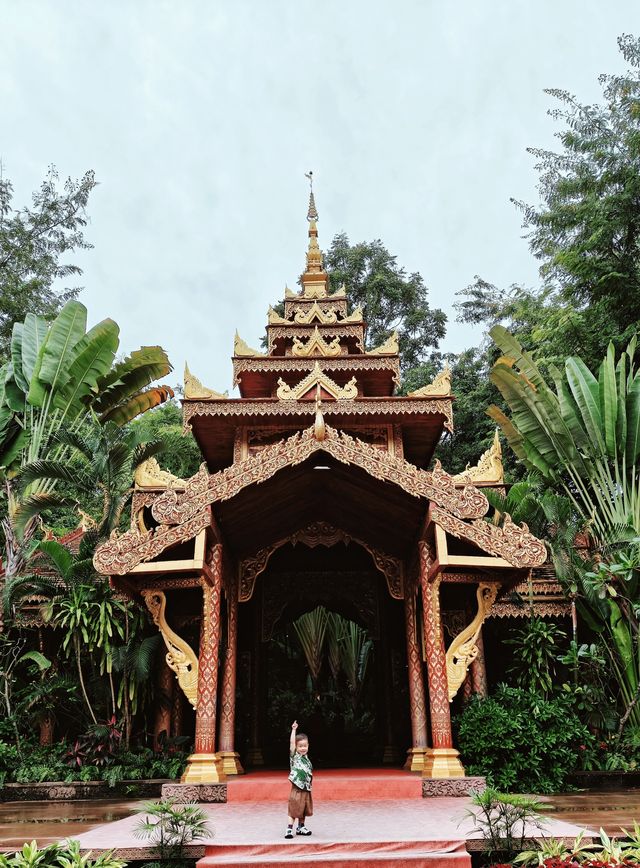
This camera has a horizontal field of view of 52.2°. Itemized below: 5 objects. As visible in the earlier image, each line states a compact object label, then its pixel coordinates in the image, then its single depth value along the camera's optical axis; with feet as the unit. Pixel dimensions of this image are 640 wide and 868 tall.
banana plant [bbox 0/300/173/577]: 34.73
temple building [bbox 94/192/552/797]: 22.04
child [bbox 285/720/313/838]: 15.26
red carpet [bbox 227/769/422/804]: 20.99
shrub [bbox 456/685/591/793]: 24.49
